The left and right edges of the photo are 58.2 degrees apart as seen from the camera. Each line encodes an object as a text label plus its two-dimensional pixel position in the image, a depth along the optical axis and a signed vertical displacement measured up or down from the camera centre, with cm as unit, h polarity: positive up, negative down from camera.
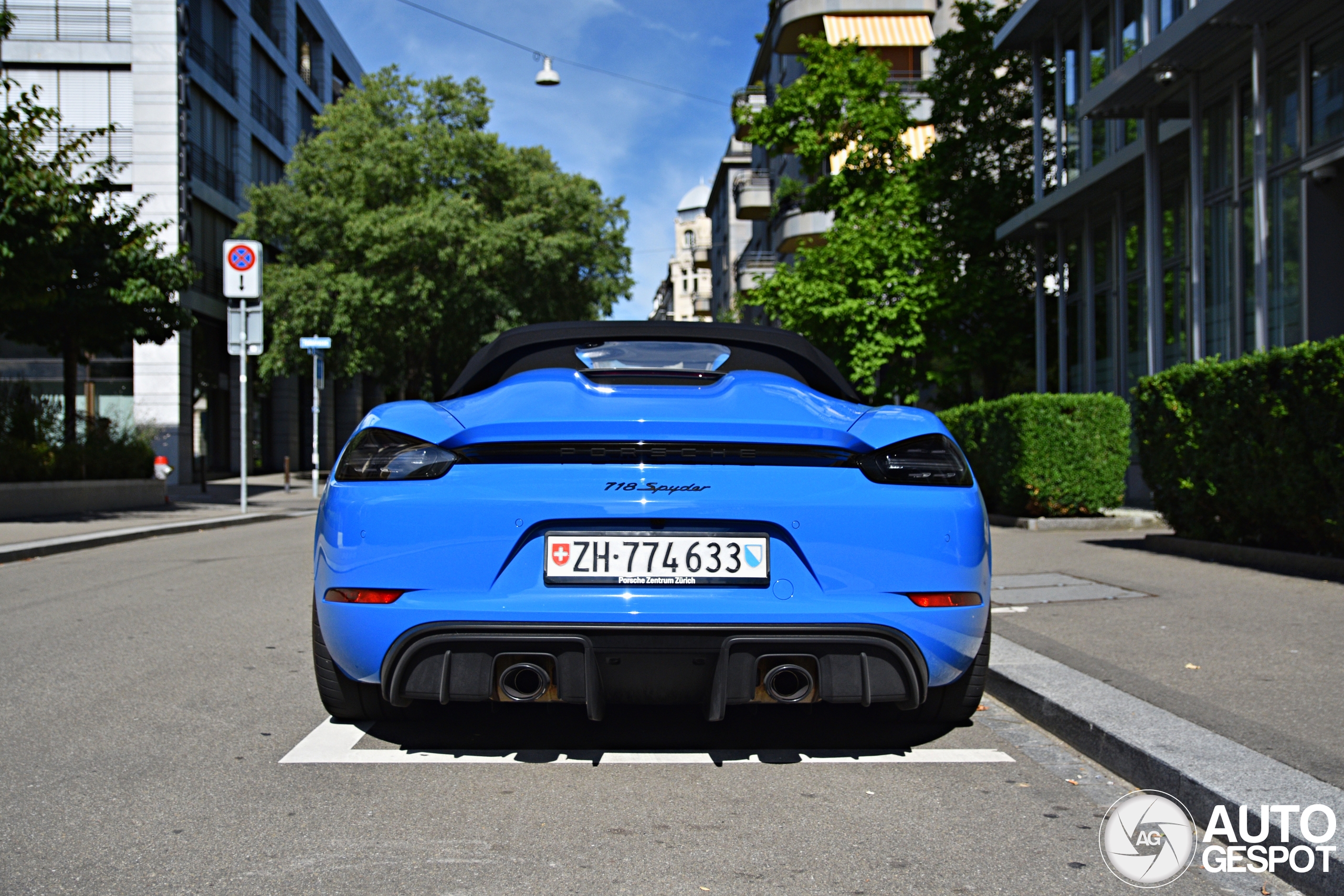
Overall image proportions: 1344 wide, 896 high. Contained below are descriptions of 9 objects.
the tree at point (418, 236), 3297 +603
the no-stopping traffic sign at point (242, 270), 1892 +292
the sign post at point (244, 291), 1884 +257
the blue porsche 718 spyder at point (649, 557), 330 -30
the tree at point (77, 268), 1573 +308
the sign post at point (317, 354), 2273 +194
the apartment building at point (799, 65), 3750 +1268
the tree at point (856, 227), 2391 +445
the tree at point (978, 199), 2439 +508
